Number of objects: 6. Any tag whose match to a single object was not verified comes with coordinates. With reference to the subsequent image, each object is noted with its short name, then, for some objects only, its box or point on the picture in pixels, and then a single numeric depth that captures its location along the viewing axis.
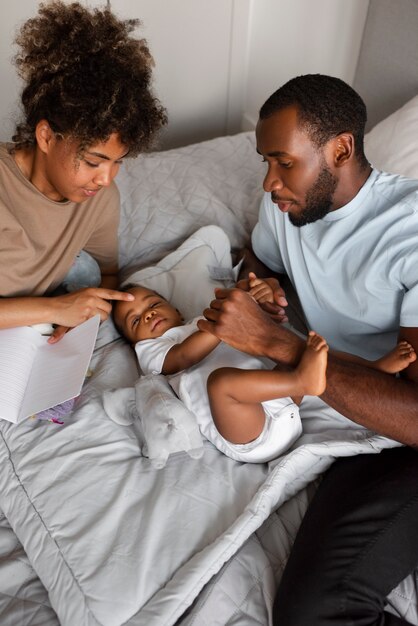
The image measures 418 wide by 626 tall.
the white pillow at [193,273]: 1.71
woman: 1.21
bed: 1.09
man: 1.09
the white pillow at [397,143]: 1.69
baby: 1.17
